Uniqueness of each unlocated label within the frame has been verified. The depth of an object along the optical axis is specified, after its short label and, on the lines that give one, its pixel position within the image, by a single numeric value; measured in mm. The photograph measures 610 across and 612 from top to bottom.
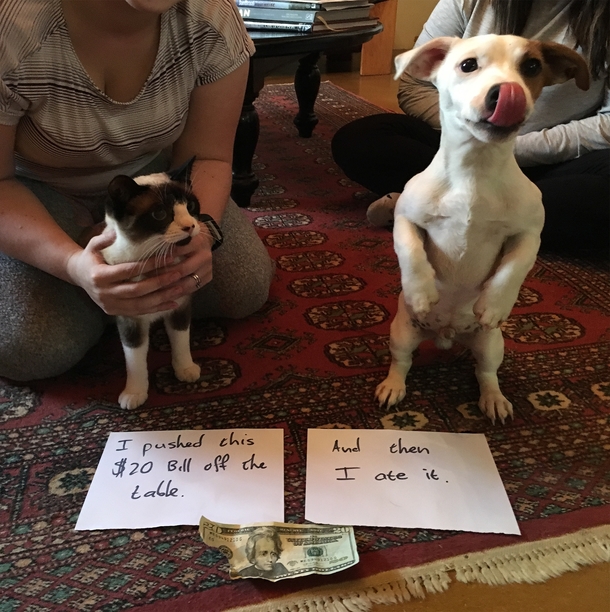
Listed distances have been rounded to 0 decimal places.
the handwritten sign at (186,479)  807
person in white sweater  1341
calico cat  773
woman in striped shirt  857
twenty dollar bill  716
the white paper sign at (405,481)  804
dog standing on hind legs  742
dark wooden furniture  1455
